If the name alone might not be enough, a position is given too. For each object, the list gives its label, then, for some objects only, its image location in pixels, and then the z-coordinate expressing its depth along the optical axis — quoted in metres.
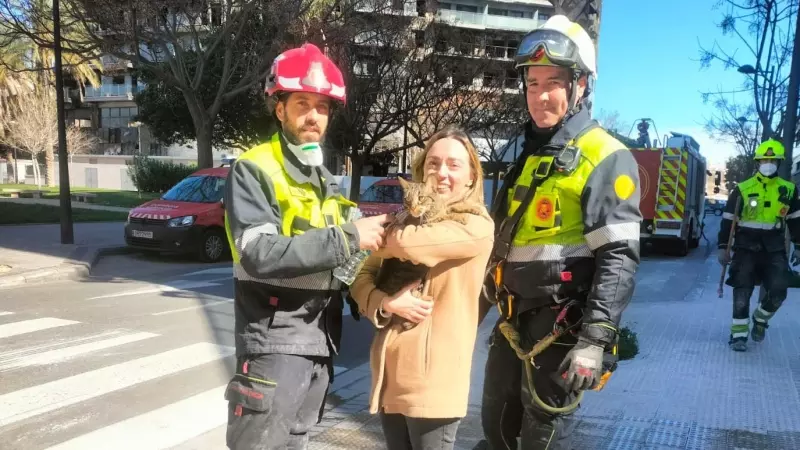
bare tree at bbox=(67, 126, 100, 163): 39.62
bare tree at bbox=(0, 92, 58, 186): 35.25
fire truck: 14.30
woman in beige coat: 2.25
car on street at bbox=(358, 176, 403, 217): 12.04
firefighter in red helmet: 2.05
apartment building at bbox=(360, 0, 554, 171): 19.94
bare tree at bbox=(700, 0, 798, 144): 12.52
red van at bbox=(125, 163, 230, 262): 11.47
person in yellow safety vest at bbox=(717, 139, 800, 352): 5.61
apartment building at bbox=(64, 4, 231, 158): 46.80
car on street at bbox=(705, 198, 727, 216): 40.79
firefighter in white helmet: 2.30
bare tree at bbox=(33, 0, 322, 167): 12.97
